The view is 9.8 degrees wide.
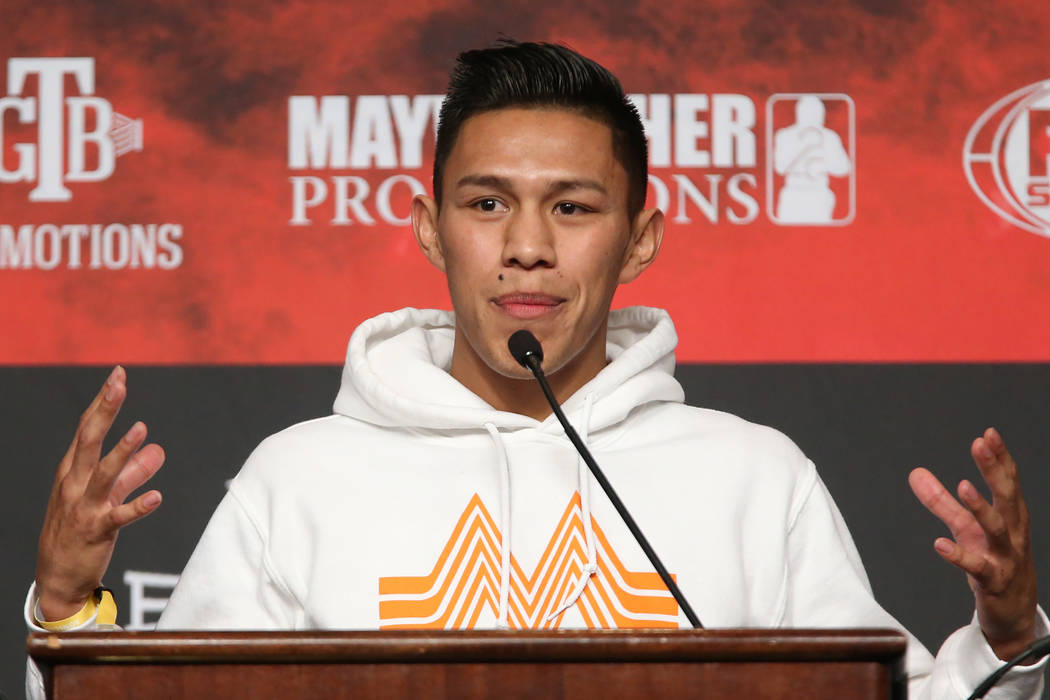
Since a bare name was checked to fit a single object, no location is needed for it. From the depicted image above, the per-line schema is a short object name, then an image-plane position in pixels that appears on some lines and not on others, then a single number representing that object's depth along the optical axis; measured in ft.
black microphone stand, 14.57
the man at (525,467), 15.26
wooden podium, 13.82
